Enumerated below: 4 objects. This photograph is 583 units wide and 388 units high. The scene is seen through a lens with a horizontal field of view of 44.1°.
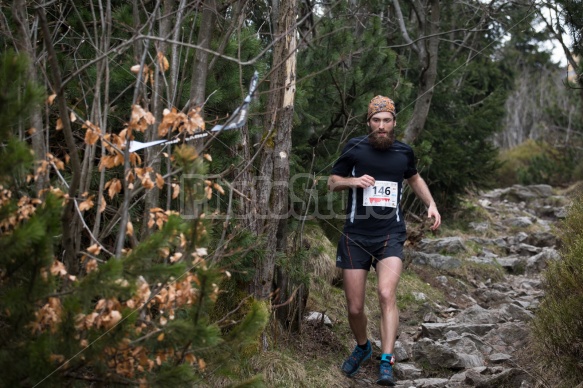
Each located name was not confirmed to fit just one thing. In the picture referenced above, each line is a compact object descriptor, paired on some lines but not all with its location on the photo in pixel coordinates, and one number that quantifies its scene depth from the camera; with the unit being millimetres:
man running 5414
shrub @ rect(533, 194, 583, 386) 4977
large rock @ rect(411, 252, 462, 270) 10789
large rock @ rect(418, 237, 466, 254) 11641
